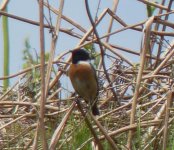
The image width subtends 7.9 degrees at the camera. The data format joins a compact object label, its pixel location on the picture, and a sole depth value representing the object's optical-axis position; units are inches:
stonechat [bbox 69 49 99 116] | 347.9
